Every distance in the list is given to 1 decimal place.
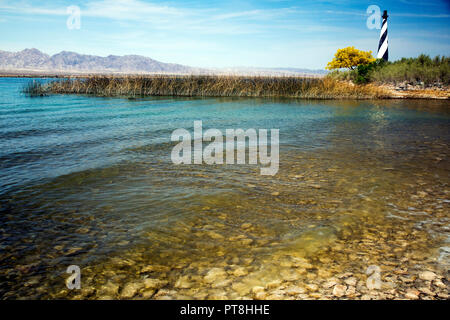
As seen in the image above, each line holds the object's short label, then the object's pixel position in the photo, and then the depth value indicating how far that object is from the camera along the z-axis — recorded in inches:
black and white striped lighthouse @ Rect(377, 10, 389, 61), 1827.0
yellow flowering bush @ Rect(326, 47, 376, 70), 1862.7
